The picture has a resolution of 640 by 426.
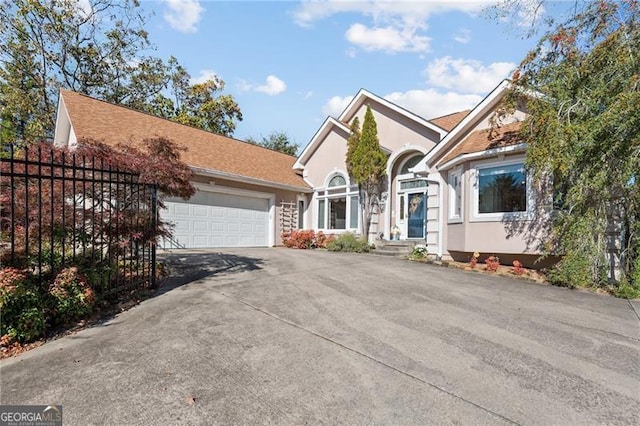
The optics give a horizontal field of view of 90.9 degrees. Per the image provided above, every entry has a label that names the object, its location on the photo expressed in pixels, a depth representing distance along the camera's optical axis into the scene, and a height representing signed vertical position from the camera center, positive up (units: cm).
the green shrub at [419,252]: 1113 -147
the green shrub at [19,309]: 372 -124
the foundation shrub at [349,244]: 1315 -140
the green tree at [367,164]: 1357 +205
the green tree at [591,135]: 661 +169
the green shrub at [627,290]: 662 -163
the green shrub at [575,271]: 730 -136
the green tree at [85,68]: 1736 +940
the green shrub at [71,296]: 427 -122
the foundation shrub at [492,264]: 893 -146
